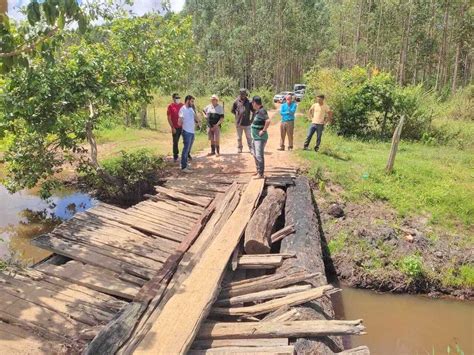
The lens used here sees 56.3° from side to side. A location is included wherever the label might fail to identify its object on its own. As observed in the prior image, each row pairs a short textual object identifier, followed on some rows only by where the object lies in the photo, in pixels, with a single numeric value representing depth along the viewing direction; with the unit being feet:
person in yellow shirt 37.45
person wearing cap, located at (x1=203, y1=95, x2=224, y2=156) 36.81
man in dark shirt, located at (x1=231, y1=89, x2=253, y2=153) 35.45
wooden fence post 33.88
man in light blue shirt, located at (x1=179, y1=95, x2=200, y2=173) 32.55
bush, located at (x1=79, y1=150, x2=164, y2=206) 35.32
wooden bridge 12.95
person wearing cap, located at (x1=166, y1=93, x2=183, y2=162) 34.58
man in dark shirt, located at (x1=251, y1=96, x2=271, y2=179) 28.58
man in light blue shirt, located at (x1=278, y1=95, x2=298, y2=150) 37.83
